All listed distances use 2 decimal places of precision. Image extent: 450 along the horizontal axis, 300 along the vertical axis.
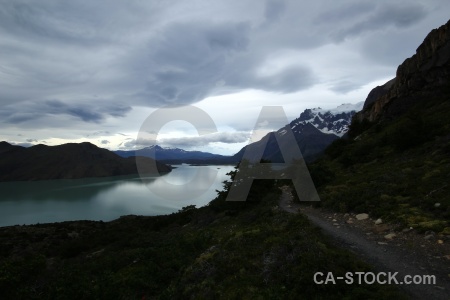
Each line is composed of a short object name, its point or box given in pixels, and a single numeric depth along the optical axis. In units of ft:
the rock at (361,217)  45.23
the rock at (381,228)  38.47
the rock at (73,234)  151.62
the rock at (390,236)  35.45
